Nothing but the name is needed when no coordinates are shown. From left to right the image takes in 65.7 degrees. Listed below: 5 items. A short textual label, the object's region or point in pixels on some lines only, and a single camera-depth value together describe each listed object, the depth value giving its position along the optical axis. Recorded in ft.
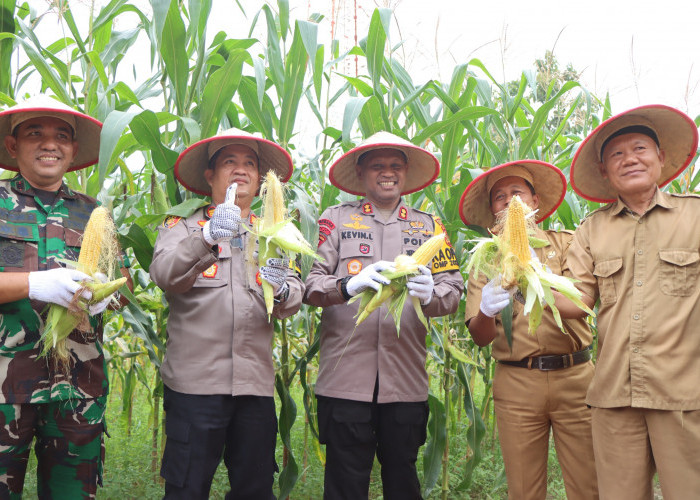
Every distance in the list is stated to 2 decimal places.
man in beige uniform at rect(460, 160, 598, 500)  9.29
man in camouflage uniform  7.49
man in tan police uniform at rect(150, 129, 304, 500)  8.29
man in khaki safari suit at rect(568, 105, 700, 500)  7.77
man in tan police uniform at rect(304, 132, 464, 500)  9.20
